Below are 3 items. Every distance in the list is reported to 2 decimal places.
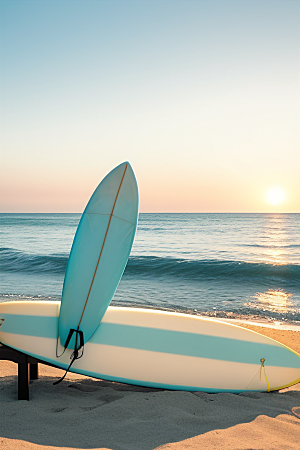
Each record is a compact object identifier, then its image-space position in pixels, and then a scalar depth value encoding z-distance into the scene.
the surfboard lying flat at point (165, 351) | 3.09
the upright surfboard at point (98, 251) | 3.11
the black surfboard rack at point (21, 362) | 2.85
